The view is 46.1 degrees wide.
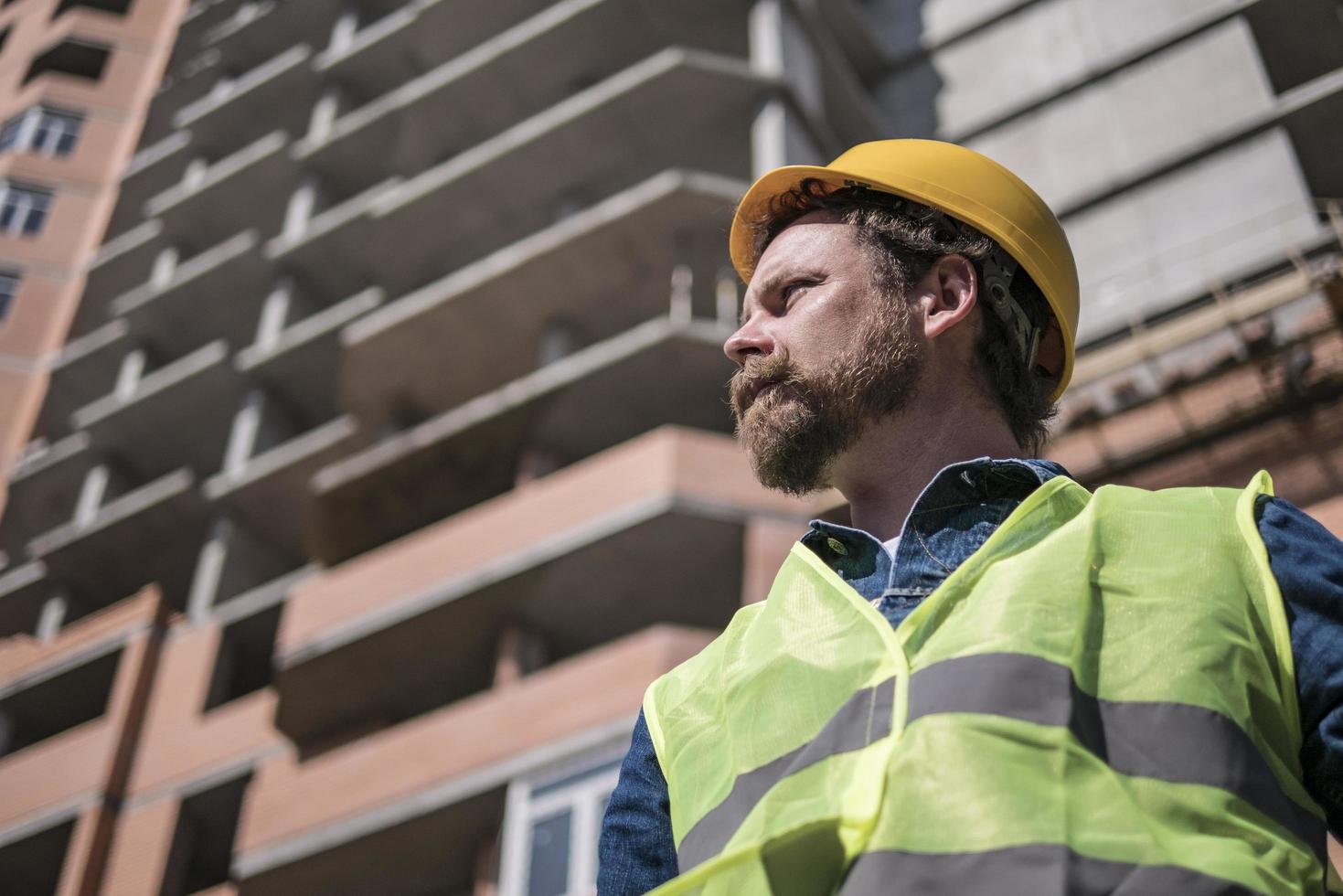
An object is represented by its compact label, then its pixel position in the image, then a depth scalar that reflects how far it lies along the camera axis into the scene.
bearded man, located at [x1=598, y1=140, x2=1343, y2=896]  1.98
